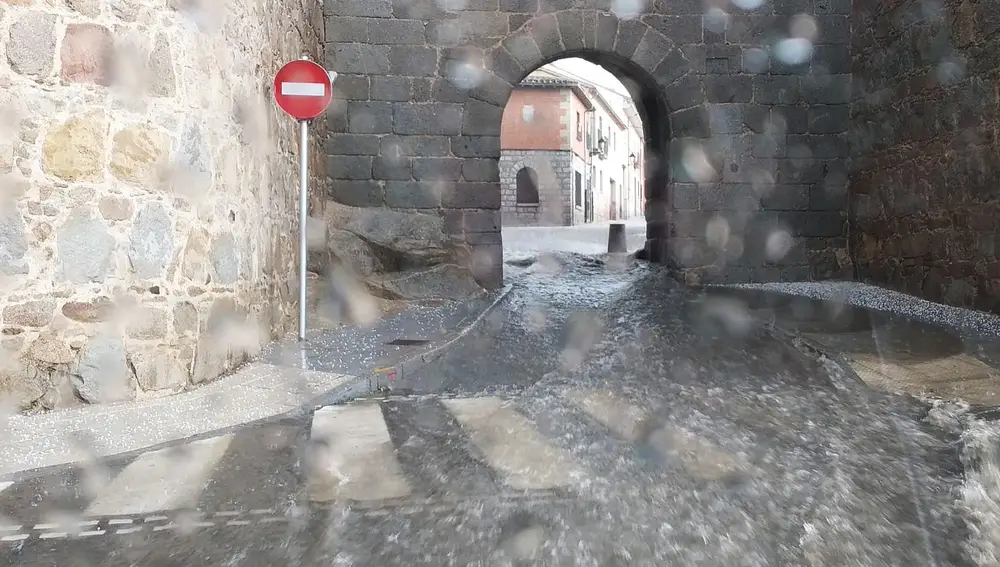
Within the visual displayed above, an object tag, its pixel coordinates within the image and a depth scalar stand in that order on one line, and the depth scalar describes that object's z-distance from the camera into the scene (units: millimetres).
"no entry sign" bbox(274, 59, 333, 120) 5199
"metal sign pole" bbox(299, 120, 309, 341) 5348
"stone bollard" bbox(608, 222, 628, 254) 13703
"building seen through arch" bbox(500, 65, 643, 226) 30078
